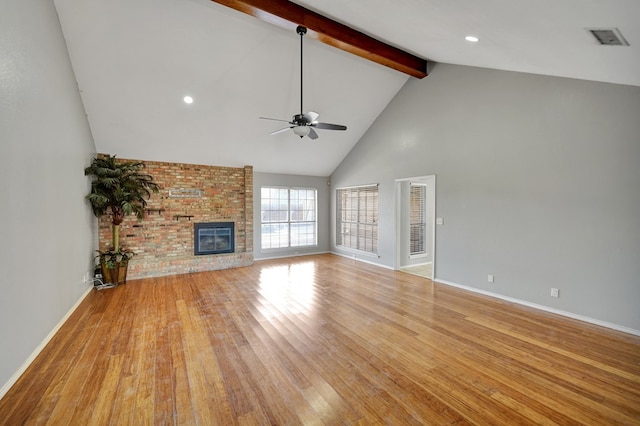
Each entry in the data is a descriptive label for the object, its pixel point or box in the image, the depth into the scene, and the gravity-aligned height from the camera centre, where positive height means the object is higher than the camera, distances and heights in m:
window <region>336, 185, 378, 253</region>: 7.16 -0.28
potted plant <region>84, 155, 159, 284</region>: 5.02 +0.19
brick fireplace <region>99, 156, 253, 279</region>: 5.95 -0.29
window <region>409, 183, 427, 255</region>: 6.88 -0.26
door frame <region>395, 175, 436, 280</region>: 6.37 -0.30
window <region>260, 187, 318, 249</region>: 7.77 -0.28
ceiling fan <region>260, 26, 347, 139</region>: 3.92 +1.25
